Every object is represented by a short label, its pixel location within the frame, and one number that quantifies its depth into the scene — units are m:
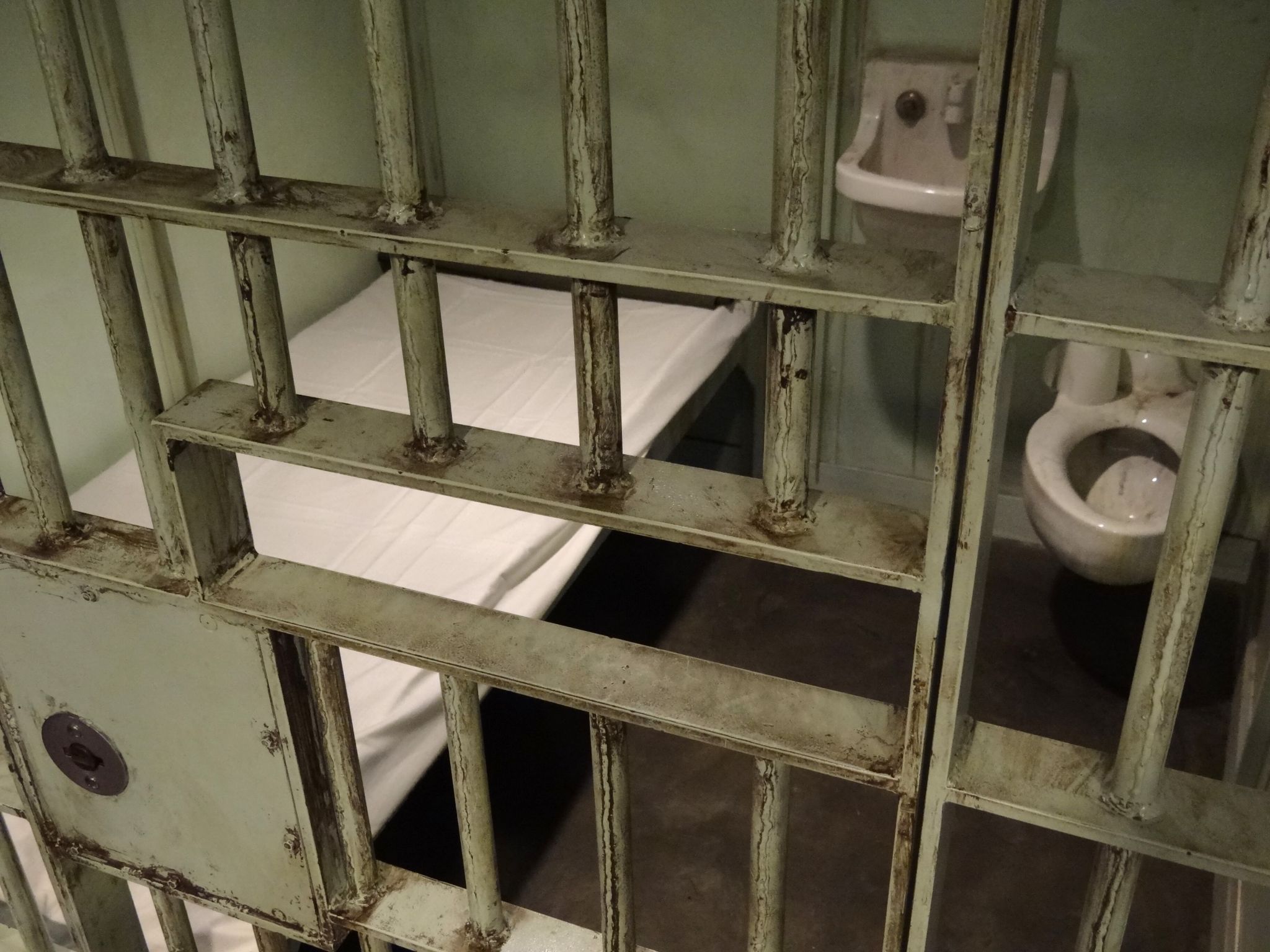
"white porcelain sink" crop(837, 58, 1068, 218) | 2.22
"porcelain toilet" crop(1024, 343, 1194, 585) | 2.12
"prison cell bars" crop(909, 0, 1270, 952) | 0.49
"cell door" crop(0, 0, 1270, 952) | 0.53
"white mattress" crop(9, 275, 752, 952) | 1.49
